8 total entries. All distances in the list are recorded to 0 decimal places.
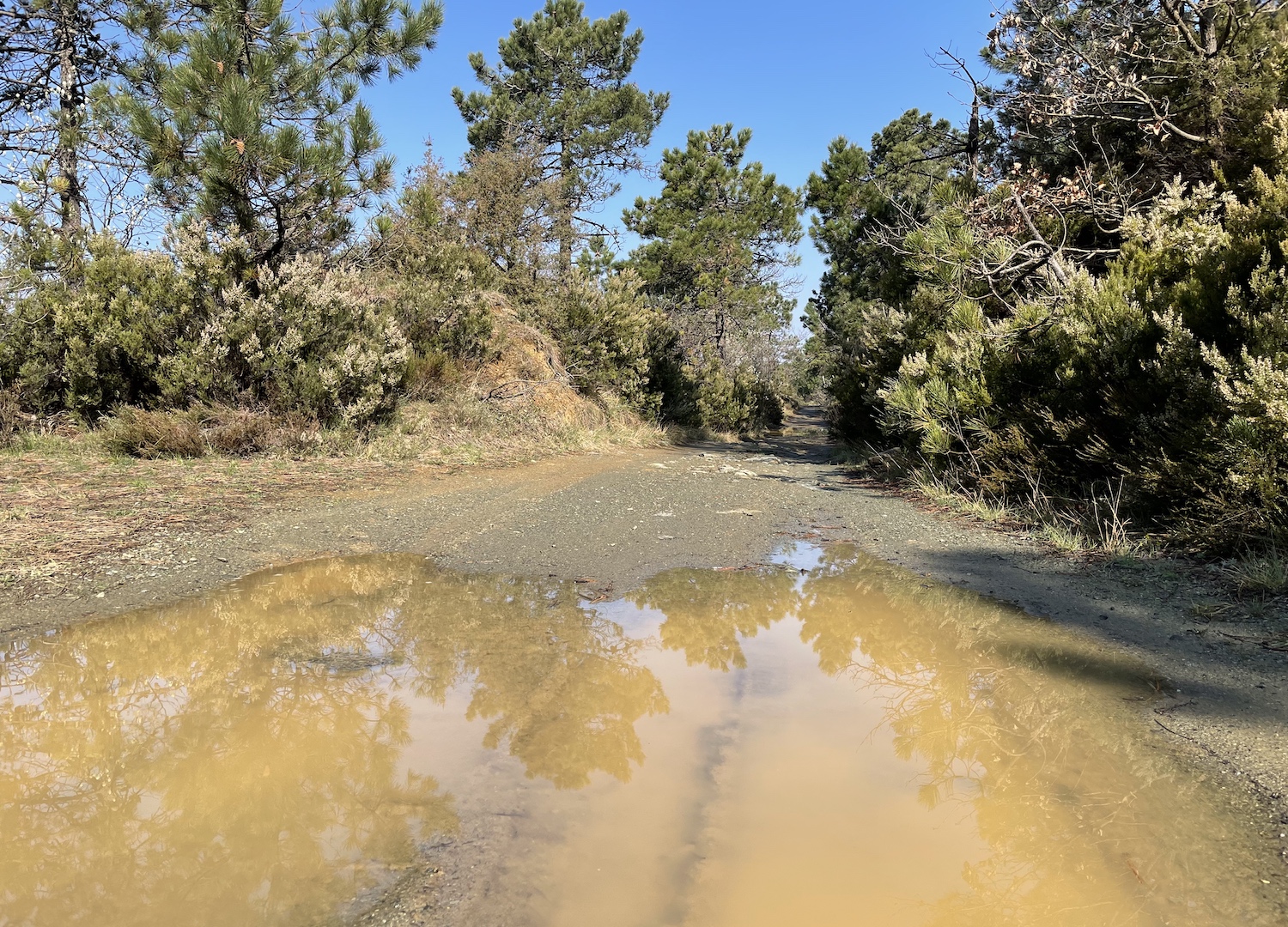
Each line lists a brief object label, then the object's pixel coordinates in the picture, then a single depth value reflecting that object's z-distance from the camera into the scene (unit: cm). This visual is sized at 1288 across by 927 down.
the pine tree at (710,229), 2564
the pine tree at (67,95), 1191
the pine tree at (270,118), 1037
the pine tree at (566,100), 2484
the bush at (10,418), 964
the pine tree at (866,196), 1750
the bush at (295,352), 1094
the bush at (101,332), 1045
